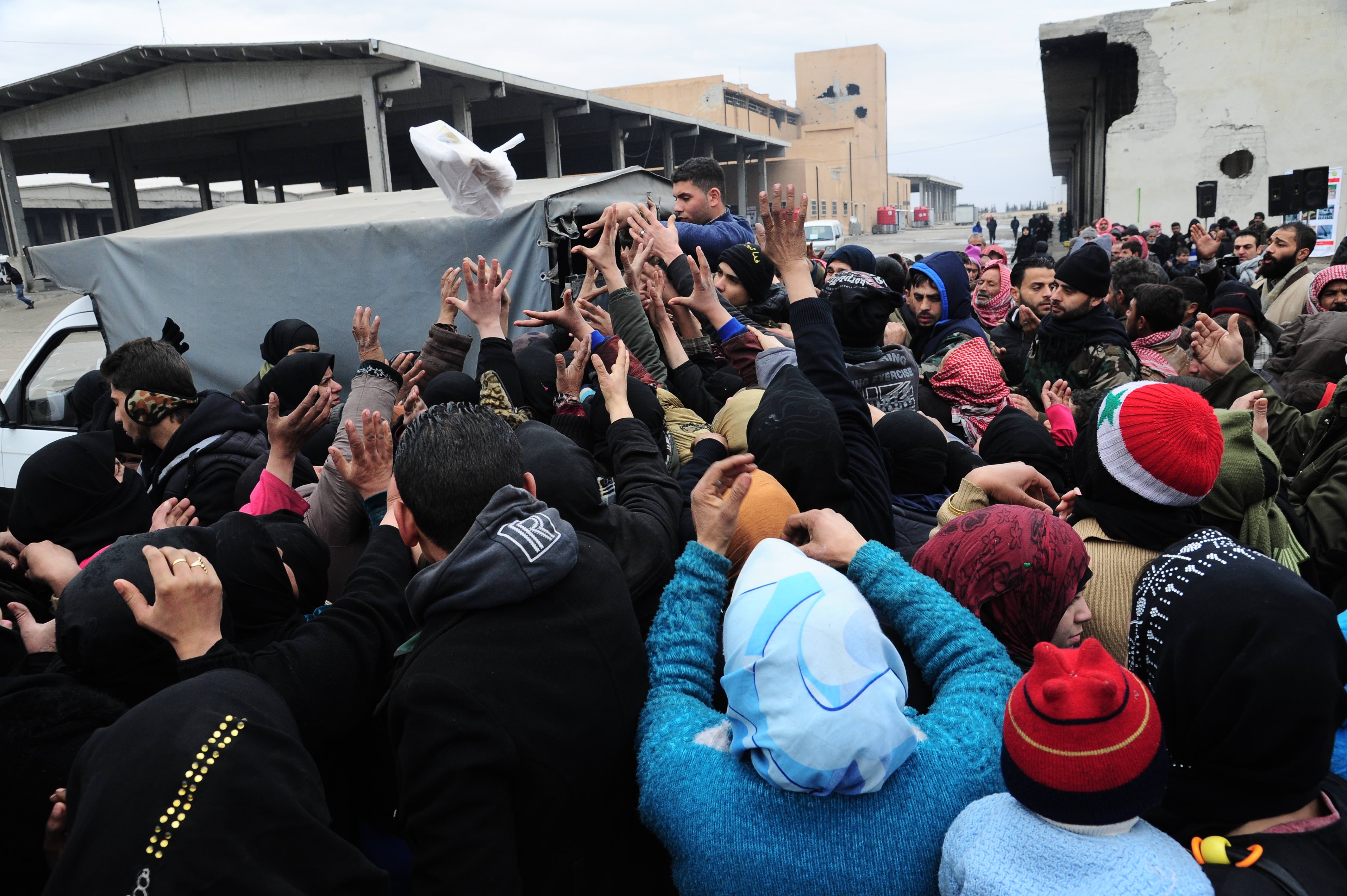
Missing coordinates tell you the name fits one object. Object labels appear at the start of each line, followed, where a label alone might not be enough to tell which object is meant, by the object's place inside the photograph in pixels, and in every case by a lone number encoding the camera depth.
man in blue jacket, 5.14
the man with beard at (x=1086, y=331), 3.99
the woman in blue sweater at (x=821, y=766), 1.33
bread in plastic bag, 4.09
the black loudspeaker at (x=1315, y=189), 10.69
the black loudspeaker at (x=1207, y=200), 15.22
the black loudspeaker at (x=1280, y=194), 10.84
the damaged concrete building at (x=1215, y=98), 16.67
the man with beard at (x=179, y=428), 3.10
